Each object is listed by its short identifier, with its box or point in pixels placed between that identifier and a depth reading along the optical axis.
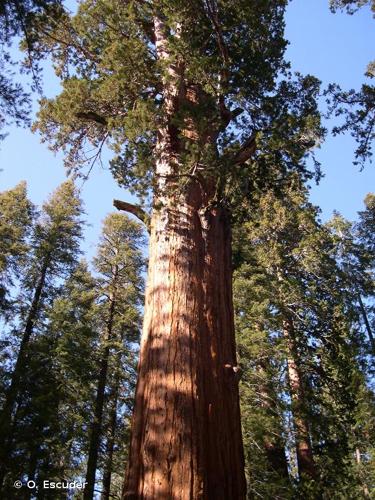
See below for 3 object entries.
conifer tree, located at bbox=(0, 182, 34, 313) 16.42
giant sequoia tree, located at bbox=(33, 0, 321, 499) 3.35
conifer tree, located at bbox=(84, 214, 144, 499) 15.58
